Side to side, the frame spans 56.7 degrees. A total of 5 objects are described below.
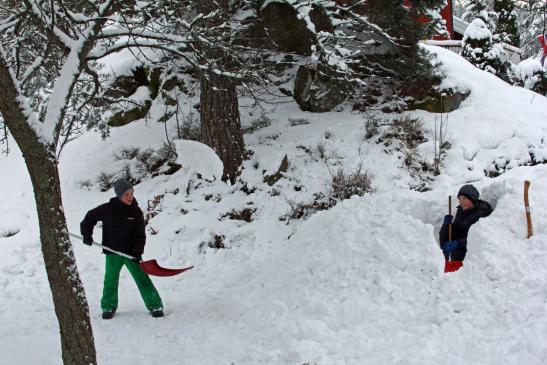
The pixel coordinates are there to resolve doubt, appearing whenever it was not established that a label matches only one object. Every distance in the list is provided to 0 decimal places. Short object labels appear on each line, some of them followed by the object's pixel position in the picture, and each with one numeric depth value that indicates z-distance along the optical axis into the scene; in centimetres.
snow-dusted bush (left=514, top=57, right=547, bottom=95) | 1300
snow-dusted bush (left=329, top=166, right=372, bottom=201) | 759
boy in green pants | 578
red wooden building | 2078
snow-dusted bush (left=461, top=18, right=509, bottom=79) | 1377
